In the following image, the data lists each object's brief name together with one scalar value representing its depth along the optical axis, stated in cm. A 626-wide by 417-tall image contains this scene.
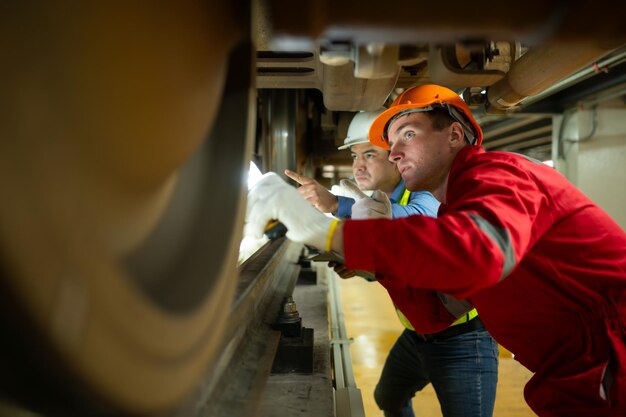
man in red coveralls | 78
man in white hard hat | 166
